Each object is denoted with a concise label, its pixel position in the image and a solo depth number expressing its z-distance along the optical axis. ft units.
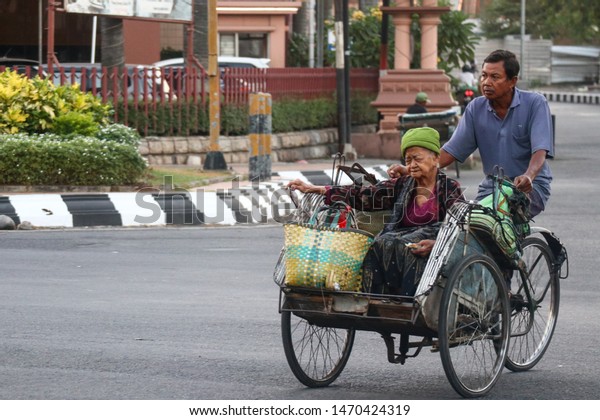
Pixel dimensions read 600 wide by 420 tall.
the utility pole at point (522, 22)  199.45
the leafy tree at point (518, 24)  276.62
